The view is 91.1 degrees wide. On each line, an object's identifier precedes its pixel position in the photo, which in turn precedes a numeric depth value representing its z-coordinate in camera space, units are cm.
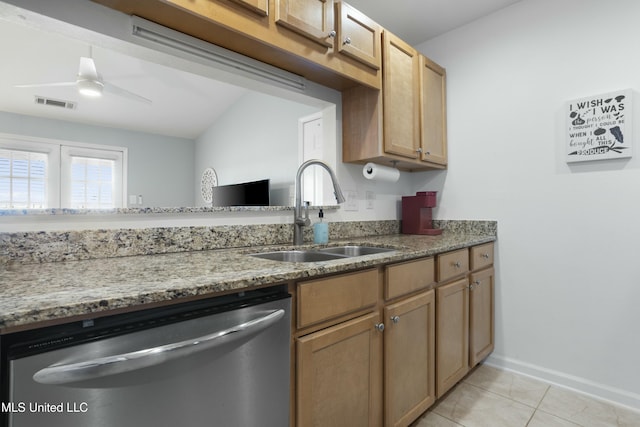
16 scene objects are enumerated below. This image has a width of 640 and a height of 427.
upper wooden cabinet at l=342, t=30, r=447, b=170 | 184
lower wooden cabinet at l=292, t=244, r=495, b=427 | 100
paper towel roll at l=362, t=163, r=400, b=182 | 196
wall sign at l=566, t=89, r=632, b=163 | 170
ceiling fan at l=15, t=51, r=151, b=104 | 257
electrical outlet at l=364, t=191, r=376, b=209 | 224
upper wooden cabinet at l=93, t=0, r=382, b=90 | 113
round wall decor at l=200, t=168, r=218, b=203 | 522
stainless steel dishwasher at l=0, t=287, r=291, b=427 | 55
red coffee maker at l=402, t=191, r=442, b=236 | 232
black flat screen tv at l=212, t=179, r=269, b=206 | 361
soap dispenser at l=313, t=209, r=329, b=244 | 174
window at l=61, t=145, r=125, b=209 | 441
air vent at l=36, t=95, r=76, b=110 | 378
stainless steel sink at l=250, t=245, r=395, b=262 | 150
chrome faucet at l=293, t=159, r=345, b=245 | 167
